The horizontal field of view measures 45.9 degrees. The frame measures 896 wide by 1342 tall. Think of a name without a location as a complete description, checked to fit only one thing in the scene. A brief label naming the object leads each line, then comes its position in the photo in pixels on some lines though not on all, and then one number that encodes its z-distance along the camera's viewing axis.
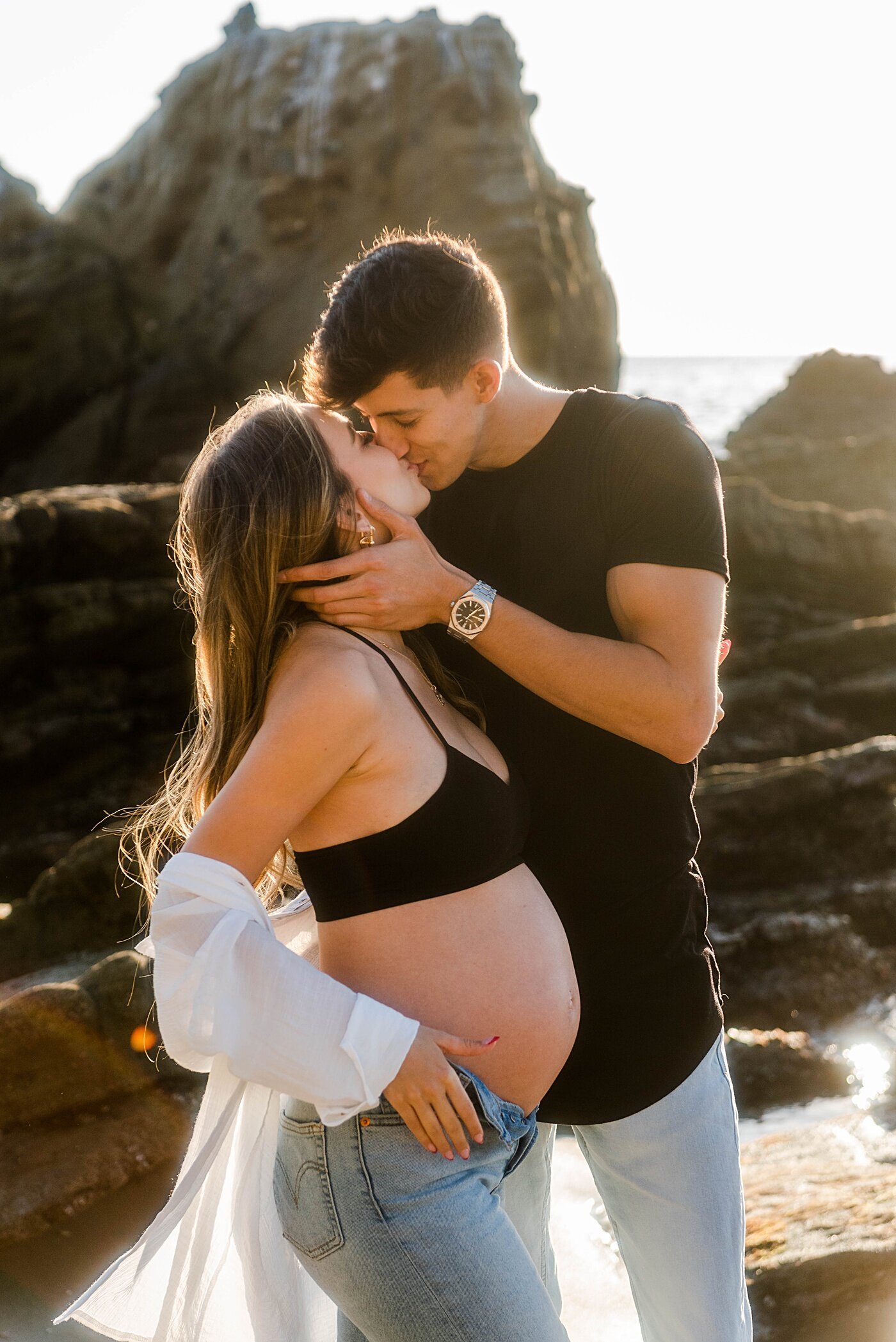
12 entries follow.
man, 2.28
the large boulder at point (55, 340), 23.33
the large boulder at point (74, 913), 6.04
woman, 1.82
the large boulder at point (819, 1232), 3.08
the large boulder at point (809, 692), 9.32
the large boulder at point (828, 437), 19.86
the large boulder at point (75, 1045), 4.20
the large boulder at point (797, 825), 6.47
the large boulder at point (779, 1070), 5.09
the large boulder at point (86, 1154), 3.91
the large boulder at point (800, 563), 12.26
